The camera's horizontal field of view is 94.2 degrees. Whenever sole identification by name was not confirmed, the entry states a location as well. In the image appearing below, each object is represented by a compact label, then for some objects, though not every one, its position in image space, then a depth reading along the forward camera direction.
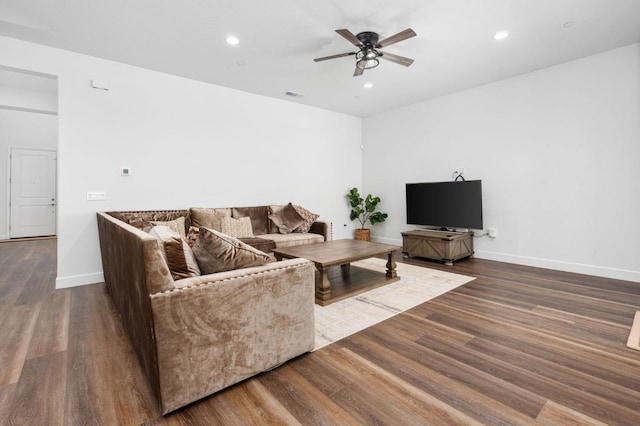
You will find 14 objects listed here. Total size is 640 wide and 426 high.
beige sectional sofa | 1.38
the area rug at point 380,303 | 2.38
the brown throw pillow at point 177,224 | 3.73
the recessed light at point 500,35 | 3.18
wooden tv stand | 4.46
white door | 7.05
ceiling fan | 2.87
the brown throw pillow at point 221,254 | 1.70
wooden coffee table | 2.98
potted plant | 6.27
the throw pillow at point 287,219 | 4.76
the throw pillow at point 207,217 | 4.12
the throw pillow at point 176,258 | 1.59
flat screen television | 4.65
